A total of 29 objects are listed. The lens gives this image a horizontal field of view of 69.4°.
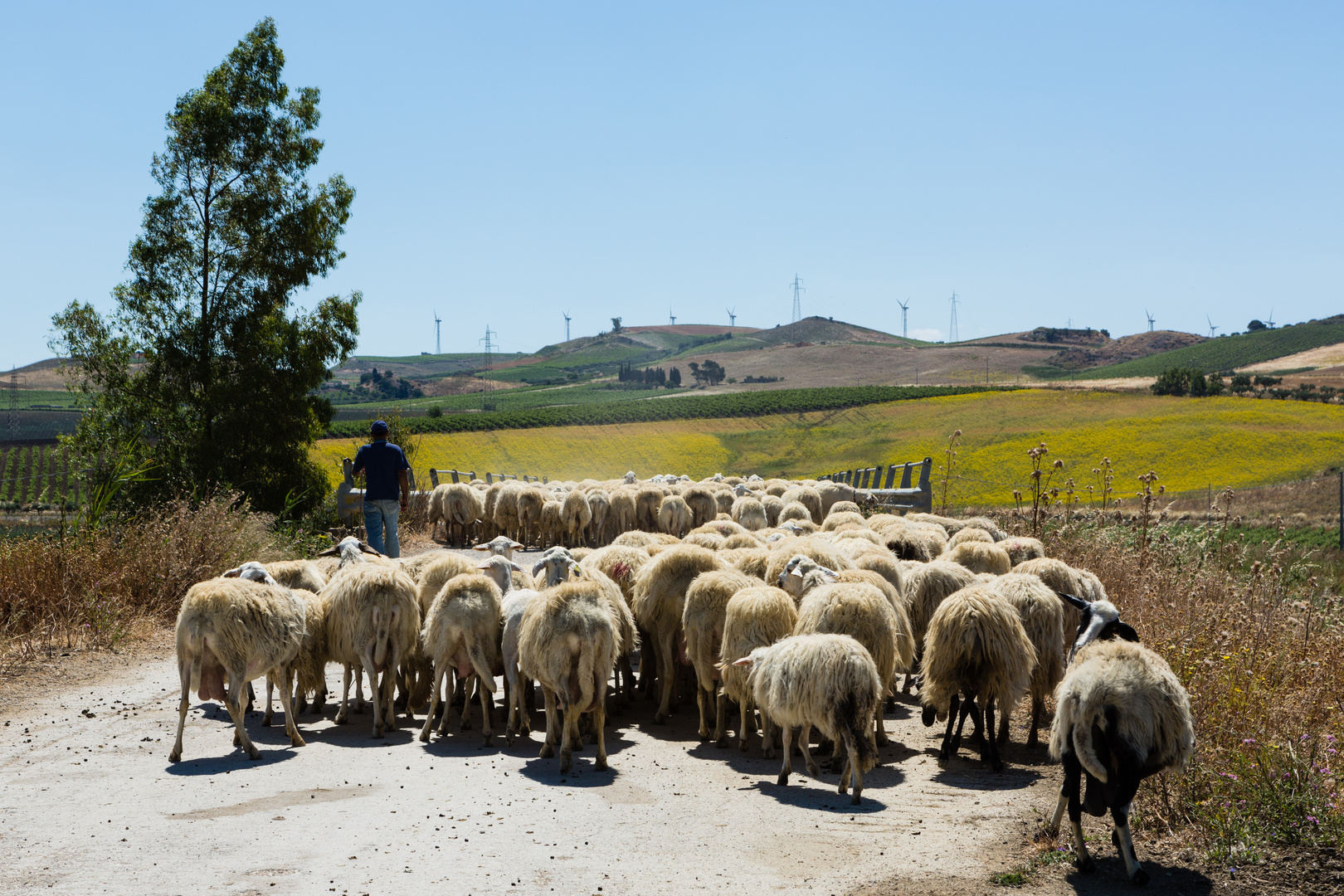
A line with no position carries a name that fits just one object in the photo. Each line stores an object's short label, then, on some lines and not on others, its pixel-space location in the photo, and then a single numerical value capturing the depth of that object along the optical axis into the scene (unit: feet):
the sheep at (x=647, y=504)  79.41
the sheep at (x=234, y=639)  24.59
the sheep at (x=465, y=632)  27.20
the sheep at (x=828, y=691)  21.86
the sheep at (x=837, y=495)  70.18
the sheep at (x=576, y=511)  77.77
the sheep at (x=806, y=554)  32.58
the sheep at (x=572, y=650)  24.49
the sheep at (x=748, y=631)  25.85
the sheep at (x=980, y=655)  24.61
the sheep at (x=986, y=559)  36.19
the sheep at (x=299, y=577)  32.27
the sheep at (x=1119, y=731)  17.02
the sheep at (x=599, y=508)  79.15
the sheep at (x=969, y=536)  40.70
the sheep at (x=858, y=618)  25.34
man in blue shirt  45.27
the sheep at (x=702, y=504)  72.38
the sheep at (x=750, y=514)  61.16
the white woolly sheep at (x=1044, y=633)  26.91
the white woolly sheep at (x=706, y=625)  27.89
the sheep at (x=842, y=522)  47.82
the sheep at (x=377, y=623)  27.63
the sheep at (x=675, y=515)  69.31
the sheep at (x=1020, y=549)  39.81
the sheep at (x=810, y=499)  69.31
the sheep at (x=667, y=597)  30.53
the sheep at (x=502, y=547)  35.83
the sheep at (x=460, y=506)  82.74
